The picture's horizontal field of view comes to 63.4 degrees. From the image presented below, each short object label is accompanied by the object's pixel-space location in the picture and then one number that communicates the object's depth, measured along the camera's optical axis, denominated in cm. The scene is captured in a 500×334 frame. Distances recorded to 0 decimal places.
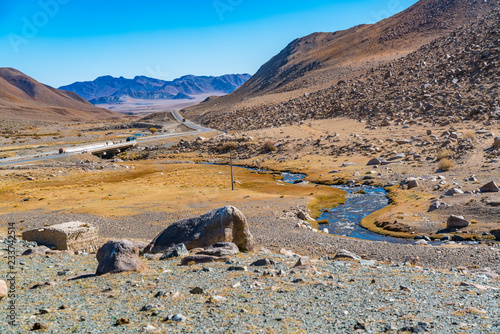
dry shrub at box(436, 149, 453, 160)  5300
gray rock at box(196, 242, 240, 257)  2009
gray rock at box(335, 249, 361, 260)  2166
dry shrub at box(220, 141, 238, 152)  9635
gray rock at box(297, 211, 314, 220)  3647
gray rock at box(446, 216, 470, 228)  2942
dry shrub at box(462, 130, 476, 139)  5975
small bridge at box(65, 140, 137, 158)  9481
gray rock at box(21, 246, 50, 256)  2164
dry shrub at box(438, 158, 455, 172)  4862
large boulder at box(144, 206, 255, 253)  2278
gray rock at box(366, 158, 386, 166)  5866
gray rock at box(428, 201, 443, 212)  3396
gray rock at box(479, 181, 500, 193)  3544
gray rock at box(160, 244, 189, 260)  2053
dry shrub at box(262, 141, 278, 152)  8611
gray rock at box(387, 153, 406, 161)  5914
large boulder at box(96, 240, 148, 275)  1703
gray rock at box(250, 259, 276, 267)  1844
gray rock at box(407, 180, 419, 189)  4350
